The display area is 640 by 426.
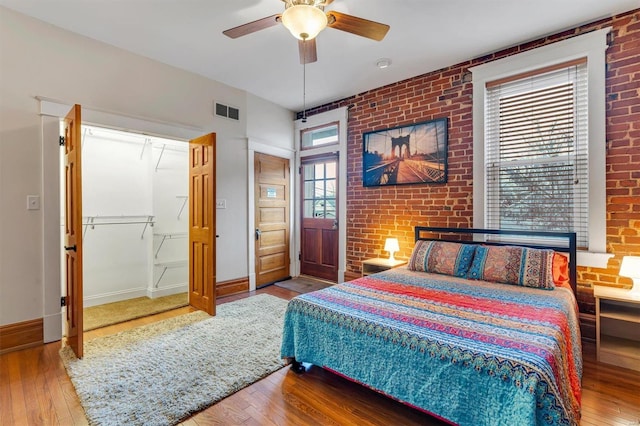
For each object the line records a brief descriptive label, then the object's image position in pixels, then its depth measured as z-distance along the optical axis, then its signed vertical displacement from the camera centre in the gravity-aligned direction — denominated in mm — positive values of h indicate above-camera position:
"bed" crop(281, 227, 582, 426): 1341 -676
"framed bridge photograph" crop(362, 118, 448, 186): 3613 +723
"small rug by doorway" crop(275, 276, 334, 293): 4436 -1149
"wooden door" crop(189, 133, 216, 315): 3303 -147
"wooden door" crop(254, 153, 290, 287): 4567 -126
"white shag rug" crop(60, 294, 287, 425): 1824 -1182
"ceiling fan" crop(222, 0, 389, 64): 1773 +1238
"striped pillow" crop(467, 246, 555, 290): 2512 -498
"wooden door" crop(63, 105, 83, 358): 2408 -145
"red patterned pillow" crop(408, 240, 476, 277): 2914 -484
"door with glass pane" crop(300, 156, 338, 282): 4719 -140
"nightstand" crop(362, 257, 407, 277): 3705 -680
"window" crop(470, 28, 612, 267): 2660 +677
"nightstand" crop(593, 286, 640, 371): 2248 -997
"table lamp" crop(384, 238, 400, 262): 3771 -453
